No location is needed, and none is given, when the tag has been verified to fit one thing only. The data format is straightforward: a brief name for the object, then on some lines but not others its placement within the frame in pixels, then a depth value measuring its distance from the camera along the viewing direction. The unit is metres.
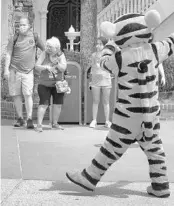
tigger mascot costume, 4.54
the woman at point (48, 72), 8.34
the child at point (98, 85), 8.96
